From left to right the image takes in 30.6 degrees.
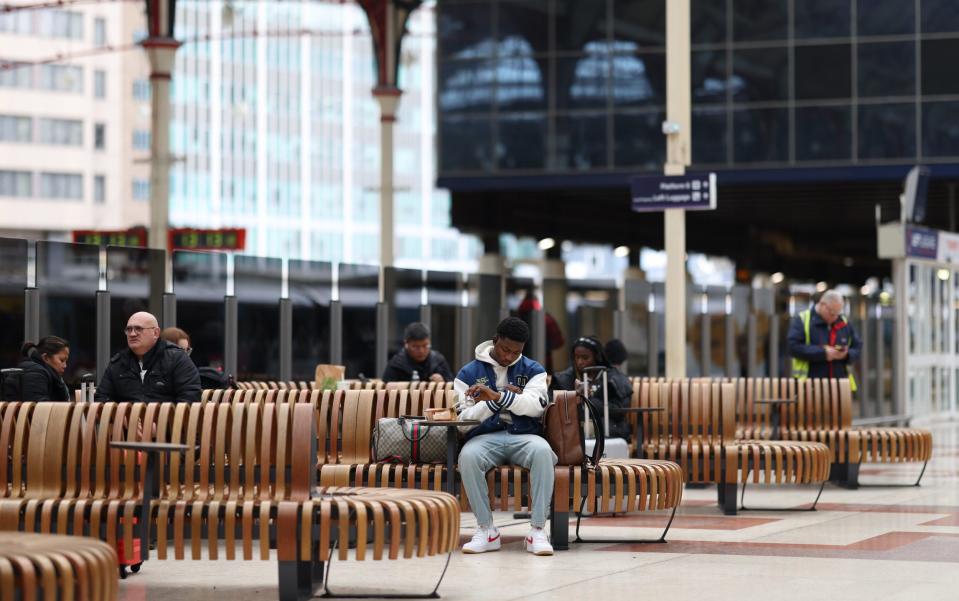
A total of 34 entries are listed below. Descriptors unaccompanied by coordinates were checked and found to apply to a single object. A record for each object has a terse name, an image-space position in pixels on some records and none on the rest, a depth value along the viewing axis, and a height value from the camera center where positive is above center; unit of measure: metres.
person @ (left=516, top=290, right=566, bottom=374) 23.81 +0.16
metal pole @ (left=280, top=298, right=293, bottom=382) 19.62 -0.04
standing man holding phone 17.27 -0.08
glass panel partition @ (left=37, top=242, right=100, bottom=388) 16.09 +0.36
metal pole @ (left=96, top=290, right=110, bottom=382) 16.84 +0.04
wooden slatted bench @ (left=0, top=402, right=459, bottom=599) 8.65 -0.81
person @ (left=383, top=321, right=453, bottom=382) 15.62 -0.25
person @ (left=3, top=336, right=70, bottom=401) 12.14 -0.26
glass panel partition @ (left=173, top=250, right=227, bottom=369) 18.14 +0.37
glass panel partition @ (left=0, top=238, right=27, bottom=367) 15.73 +0.35
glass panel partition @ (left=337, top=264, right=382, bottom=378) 20.83 +0.23
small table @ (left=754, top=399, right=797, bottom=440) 16.58 -0.79
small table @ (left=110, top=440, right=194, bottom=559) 8.42 -0.64
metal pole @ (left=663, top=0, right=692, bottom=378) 18.45 +1.91
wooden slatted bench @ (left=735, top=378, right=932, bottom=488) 16.72 -0.91
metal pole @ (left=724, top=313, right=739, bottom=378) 27.12 -0.19
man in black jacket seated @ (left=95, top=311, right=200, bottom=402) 10.70 -0.23
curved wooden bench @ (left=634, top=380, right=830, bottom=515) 14.12 -0.93
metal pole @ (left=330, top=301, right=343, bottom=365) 20.48 +0.01
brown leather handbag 11.18 -0.64
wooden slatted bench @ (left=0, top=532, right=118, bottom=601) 6.71 -0.91
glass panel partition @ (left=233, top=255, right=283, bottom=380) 19.03 +0.21
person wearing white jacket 10.97 -0.57
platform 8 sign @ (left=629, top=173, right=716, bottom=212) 17.88 +1.45
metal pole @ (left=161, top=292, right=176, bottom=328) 17.81 +0.25
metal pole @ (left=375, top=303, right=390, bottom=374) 21.36 +0.02
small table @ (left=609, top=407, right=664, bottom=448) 13.87 -0.61
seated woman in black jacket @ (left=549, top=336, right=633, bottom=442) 13.36 -0.37
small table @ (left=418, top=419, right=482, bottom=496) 11.22 -0.78
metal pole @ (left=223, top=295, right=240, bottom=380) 18.73 +0.03
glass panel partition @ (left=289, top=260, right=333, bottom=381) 19.95 +0.25
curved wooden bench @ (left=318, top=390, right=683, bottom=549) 11.23 -0.92
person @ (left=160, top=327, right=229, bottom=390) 13.62 -0.29
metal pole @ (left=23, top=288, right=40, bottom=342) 15.95 +0.22
